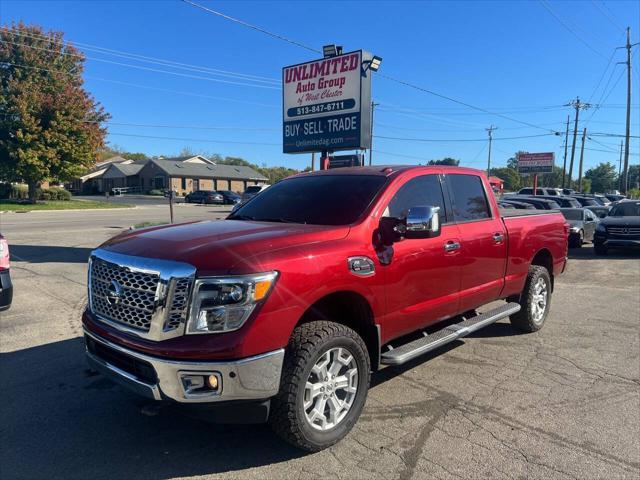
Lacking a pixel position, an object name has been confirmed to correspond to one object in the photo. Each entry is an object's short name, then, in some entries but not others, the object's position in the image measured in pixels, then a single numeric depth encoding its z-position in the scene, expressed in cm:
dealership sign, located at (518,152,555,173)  4309
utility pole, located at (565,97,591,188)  5916
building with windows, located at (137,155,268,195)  7019
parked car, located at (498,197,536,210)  1564
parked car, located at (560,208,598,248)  1653
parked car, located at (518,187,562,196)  3528
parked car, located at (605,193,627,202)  4047
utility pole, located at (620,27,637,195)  3984
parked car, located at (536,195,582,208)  1942
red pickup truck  286
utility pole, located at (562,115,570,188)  6588
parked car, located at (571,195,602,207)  2610
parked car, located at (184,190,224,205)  5091
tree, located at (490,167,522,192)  10575
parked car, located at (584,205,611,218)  2134
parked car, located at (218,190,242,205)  5169
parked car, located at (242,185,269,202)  3917
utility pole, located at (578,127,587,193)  6337
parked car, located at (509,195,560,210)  1728
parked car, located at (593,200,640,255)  1427
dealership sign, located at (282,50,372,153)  1262
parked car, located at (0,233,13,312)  557
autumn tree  3300
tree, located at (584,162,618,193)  12369
